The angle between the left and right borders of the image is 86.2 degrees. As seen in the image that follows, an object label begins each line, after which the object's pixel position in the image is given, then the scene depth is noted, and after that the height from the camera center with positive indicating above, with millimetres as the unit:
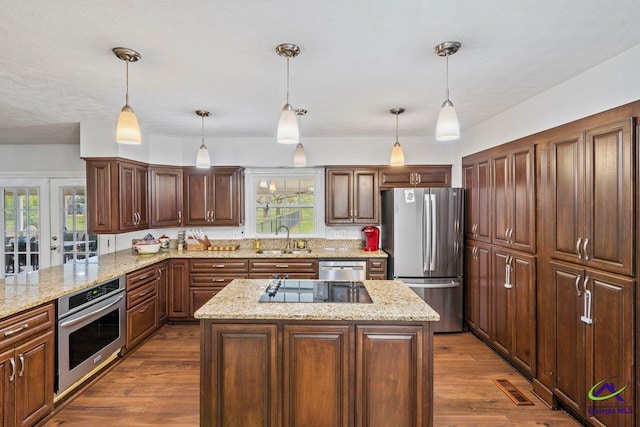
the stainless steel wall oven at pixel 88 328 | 2576 -969
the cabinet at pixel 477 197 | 3623 +157
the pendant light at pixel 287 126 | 1994 +510
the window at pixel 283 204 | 5023 +130
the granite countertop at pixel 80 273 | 2342 -548
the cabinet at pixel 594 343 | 2006 -861
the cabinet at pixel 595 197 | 1999 +89
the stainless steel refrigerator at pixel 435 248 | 4062 -436
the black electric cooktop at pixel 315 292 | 2262 -573
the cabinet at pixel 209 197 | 4699 +223
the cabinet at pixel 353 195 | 4688 +235
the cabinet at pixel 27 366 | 2074 -992
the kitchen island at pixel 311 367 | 1985 -912
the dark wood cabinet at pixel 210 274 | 4320 -772
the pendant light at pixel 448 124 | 1962 +506
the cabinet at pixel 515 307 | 2888 -880
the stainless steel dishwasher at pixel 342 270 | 4258 -723
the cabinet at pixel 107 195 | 3818 +212
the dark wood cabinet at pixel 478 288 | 3605 -858
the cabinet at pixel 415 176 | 4684 +489
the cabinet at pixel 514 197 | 2885 +125
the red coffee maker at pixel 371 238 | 4574 -349
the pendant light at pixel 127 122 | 2141 +580
